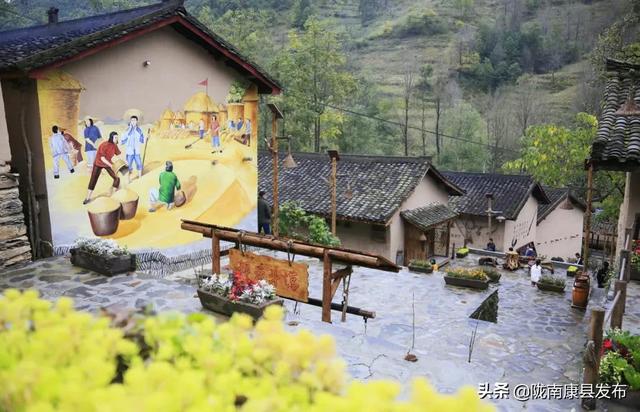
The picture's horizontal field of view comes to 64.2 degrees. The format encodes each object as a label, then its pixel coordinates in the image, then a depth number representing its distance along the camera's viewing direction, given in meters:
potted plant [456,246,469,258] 20.92
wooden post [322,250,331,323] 7.34
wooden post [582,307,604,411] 5.72
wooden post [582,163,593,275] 13.13
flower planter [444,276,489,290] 13.98
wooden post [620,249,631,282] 8.02
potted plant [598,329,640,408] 5.69
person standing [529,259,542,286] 15.56
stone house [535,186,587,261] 27.69
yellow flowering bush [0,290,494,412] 1.57
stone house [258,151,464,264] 18.12
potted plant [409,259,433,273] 15.70
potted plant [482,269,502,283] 15.33
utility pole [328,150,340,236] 13.96
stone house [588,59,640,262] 8.34
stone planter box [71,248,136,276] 8.89
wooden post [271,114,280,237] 12.92
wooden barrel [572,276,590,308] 12.72
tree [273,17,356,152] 30.33
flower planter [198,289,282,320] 6.63
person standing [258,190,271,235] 14.33
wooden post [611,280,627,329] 7.09
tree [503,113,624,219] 22.11
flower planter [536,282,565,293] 14.48
